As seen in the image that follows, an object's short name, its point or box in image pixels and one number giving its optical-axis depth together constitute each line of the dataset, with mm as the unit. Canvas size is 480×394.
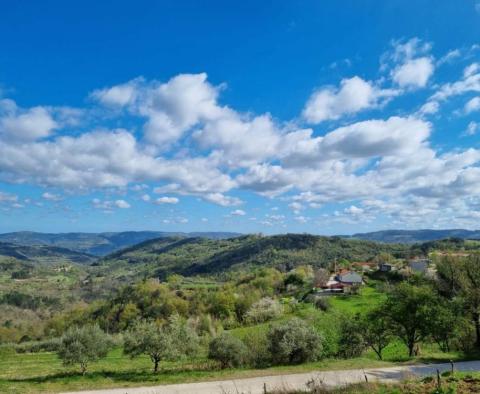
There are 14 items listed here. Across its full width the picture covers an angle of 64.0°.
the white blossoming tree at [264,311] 77188
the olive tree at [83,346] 29594
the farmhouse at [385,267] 111938
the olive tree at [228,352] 28297
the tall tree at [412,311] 31016
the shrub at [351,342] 34531
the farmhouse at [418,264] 107500
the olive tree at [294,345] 28344
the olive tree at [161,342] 28438
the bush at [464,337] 31753
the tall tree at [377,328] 34000
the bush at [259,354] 28703
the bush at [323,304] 72250
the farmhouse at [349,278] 99938
